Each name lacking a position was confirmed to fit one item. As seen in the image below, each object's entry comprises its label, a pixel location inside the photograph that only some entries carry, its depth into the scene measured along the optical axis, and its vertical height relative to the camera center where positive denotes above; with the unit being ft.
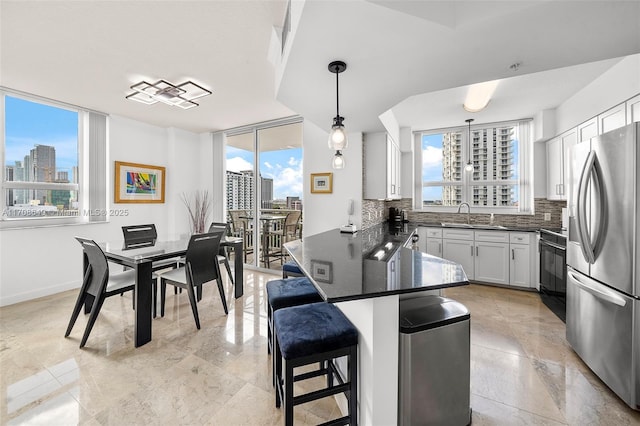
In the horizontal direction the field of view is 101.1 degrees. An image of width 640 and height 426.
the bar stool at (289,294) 5.82 -1.88
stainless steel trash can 4.04 -2.47
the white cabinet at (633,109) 7.18 +2.84
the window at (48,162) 10.91 +2.21
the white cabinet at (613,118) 7.73 +2.87
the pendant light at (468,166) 13.58 +2.36
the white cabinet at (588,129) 9.02 +2.91
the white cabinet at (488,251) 12.00 -1.99
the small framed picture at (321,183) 11.96 +1.29
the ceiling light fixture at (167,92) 9.95 +4.74
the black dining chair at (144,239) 9.81 -1.22
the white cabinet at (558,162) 10.68 +2.13
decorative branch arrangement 17.07 +0.12
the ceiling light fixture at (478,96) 9.35 +4.43
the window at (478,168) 13.80 +2.39
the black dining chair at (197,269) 8.68 -2.05
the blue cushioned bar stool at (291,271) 8.32 -1.90
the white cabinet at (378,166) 11.16 +1.92
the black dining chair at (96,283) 7.46 -2.28
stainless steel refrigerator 5.28 -1.07
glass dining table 7.57 -1.58
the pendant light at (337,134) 5.71 +1.73
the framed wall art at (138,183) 14.19 +1.60
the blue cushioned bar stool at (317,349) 4.00 -2.12
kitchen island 3.73 -1.13
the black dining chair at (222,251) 11.92 -1.87
